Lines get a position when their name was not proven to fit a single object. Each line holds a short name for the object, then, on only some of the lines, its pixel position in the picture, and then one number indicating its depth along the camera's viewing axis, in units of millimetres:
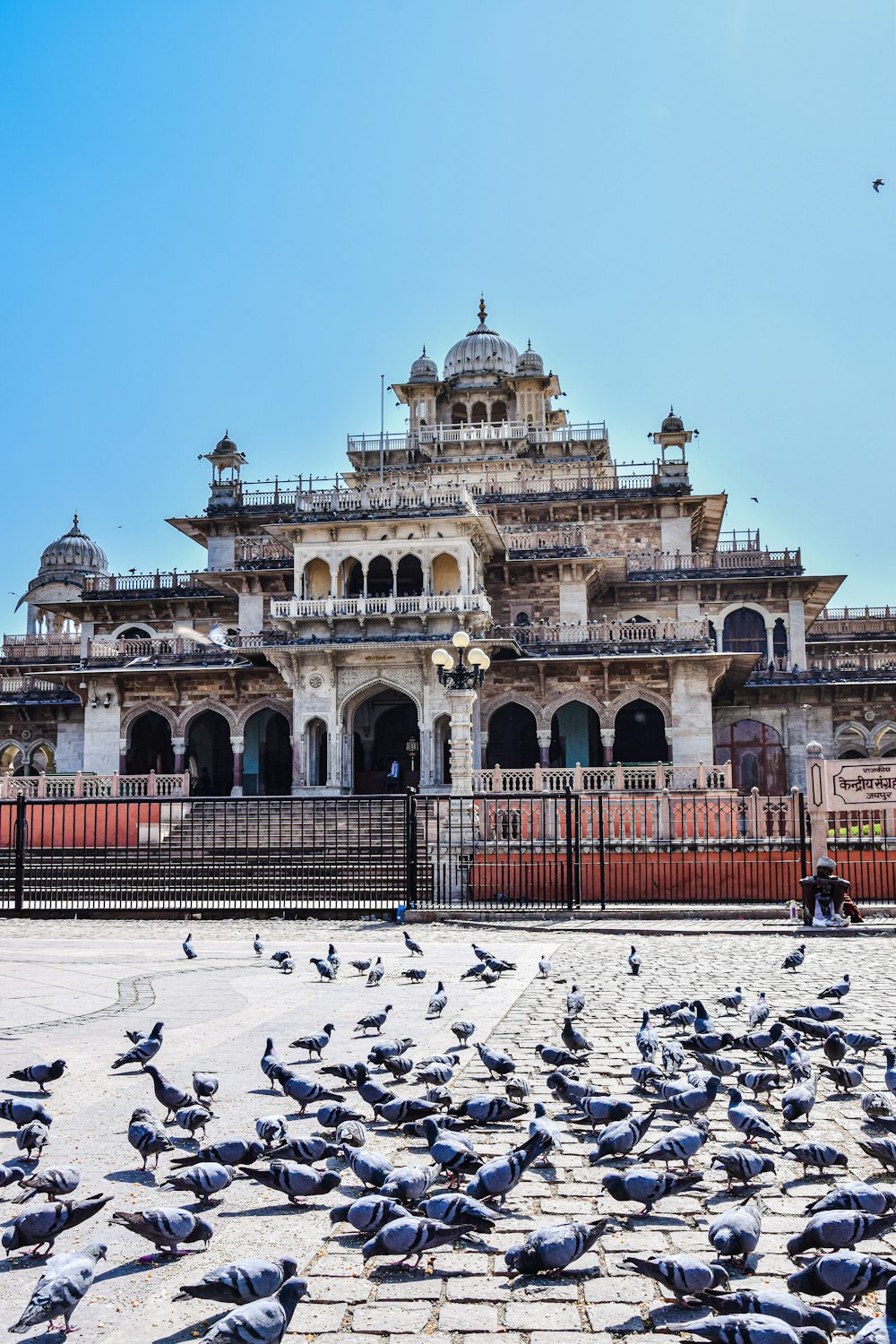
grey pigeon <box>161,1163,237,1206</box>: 3900
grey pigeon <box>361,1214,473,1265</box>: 3439
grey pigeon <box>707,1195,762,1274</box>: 3451
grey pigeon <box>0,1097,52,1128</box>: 4754
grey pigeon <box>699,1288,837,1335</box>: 2895
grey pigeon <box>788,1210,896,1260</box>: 3301
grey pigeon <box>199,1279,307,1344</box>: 2762
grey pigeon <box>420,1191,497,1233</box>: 3629
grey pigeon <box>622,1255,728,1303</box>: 3137
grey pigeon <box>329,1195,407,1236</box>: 3627
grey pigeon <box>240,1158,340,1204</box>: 4023
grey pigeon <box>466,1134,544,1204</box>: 3910
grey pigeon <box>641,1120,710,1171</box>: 4188
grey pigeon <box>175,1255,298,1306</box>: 3033
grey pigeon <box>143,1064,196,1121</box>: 4922
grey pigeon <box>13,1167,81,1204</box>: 3912
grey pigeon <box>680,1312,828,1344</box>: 2725
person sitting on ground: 14812
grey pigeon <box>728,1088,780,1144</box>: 4492
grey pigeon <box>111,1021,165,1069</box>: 5914
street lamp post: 20500
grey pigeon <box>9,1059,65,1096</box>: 5465
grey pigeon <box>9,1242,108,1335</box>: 2984
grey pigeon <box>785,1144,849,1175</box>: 4430
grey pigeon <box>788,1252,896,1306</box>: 3082
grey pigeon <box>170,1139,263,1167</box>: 4199
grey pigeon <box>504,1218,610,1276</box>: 3432
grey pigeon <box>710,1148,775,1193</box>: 4176
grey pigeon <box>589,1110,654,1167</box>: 4355
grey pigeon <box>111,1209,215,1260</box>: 3492
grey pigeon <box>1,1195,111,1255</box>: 3502
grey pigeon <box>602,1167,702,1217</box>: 3975
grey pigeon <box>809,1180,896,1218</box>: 3590
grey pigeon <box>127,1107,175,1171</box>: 4398
